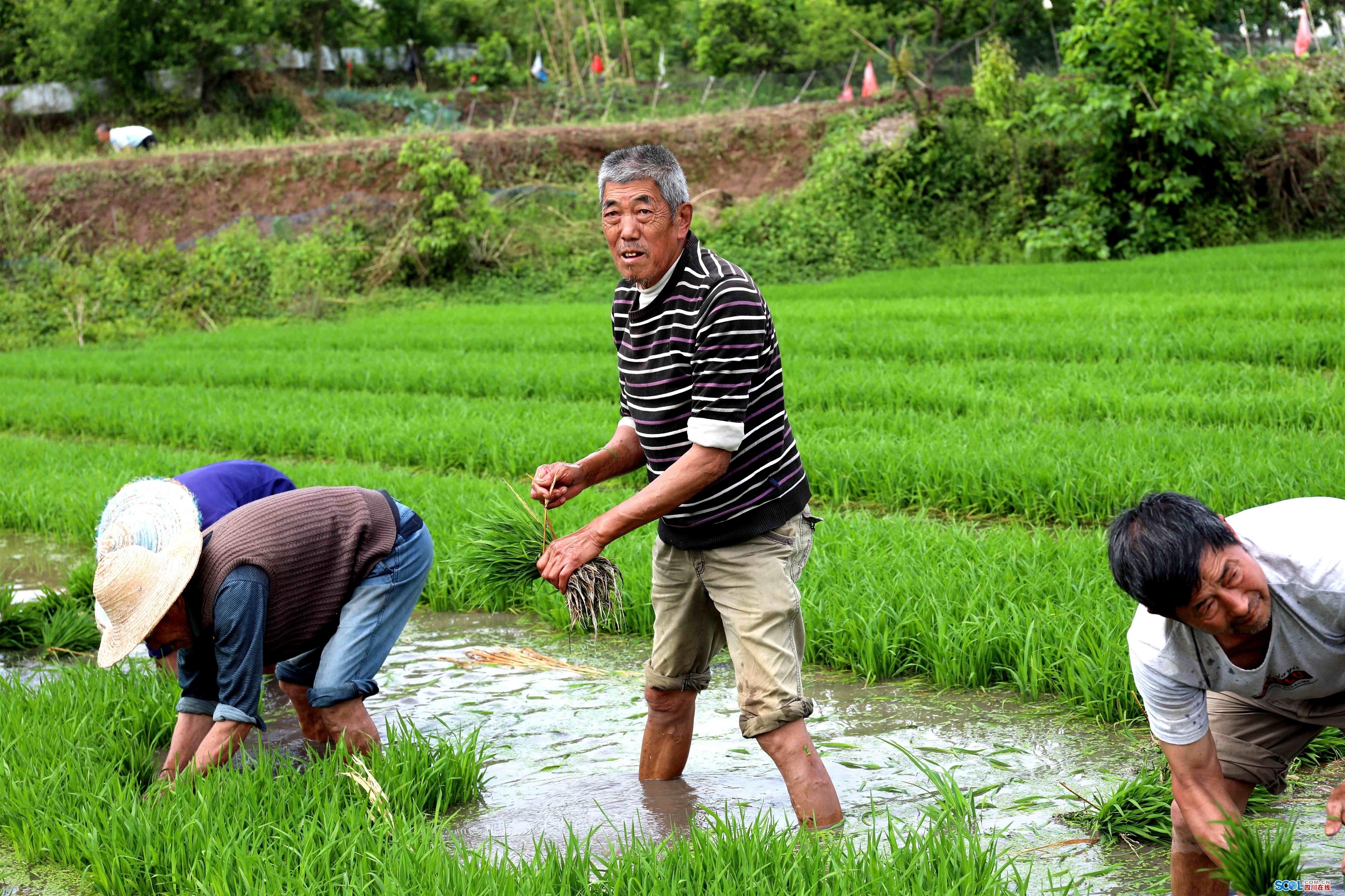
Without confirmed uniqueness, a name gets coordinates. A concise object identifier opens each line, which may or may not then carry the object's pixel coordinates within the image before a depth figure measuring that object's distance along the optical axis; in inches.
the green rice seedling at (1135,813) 110.7
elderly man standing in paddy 110.5
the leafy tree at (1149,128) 679.7
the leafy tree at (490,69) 1184.2
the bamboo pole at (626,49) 1020.5
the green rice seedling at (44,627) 189.6
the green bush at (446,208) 797.9
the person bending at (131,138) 960.9
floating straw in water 173.0
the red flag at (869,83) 892.6
